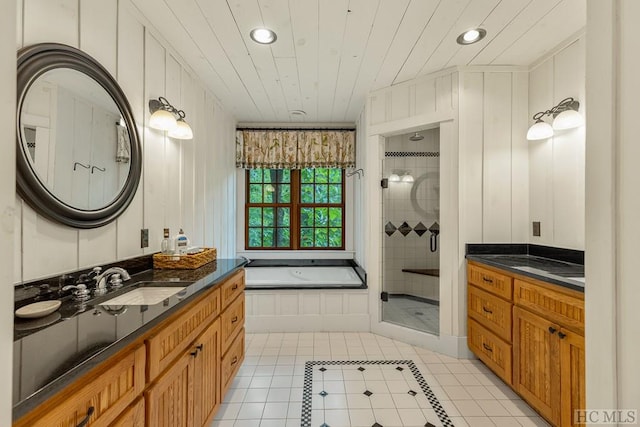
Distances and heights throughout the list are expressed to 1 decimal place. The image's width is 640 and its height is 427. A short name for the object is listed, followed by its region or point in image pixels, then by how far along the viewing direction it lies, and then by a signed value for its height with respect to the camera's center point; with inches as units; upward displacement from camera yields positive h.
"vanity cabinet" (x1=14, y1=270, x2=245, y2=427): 27.5 -21.5
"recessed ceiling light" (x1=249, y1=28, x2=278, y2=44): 74.1 +48.1
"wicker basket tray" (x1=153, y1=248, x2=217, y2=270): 72.6 -11.7
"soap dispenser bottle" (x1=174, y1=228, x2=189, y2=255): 75.6 -7.5
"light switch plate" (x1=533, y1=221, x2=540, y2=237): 89.7 -3.3
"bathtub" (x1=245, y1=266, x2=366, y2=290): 115.8 -27.9
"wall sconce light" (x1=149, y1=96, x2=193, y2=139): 69.9 +24.4
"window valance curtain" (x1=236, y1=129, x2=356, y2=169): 151.6 +35.9
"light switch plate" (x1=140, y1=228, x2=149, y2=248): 70.2 -5.5
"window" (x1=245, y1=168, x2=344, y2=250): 158.4 +6.3
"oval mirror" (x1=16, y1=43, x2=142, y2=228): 42.8 +13.8
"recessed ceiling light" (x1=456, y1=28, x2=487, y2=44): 75.7 +49.3
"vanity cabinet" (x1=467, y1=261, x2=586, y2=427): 55.7 -28.1
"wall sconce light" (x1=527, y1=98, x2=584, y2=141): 73.2 +25.9
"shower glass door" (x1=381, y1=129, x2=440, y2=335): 153.3 +1.7
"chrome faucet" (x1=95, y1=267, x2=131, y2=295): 51.8 -11.6
